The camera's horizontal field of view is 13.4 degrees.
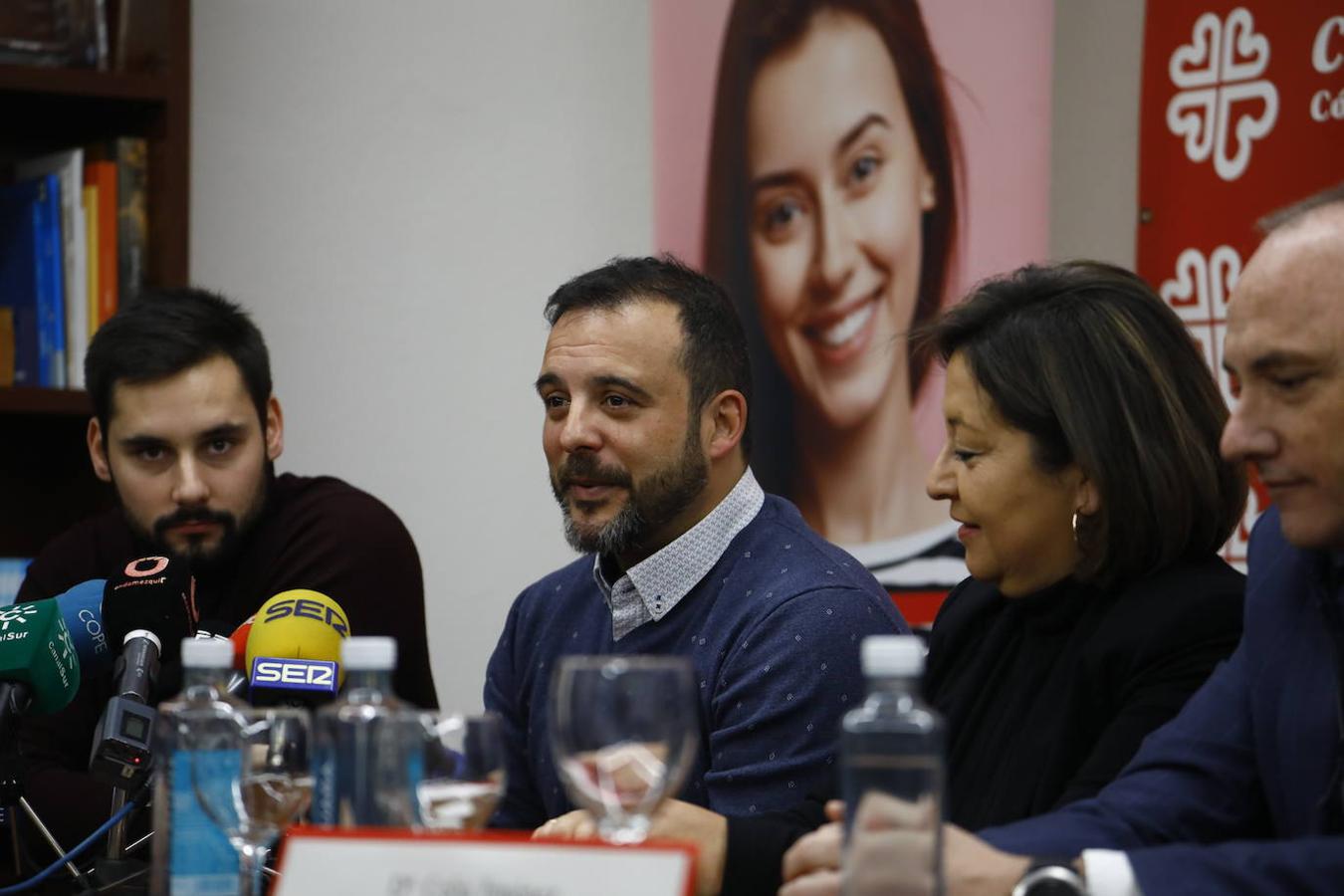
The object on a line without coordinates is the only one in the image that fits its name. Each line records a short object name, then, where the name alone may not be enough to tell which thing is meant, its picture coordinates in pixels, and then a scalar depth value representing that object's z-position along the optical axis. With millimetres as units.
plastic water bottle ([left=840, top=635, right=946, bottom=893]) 3468
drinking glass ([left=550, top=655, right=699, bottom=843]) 3472
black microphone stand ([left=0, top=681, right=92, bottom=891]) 3897
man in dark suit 3596
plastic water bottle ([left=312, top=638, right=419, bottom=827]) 3569
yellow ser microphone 3847
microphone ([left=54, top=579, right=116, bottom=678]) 4007
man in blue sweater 4081
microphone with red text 3817
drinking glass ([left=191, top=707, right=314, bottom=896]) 3609
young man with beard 4453
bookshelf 4606
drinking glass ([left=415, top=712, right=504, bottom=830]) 3556
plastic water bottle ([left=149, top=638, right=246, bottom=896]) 3603
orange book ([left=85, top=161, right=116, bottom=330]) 4612
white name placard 3426
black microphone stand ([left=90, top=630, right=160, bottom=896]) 3815
